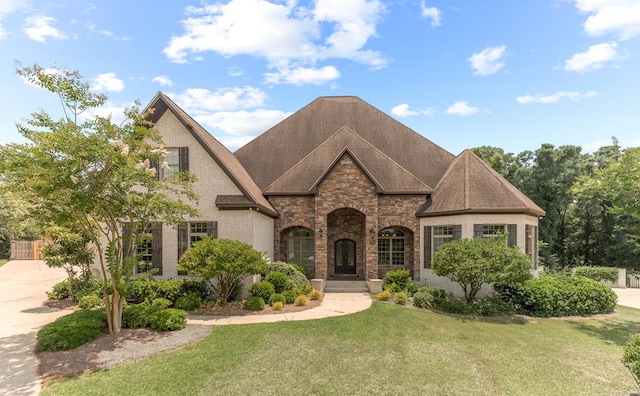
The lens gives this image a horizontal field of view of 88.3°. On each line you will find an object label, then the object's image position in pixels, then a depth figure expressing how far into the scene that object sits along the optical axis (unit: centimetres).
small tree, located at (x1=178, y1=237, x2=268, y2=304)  1208
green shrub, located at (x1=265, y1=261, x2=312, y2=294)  1515
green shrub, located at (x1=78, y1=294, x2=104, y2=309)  1205
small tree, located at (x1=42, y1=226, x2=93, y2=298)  1324
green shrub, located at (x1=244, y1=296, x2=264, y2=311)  1259
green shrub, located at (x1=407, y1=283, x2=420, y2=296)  1529
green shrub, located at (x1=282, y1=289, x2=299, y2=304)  1365
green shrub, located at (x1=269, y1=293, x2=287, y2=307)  1321
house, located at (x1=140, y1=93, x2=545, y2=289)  1492
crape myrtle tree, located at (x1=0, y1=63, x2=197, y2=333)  807
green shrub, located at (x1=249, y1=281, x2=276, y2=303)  1362
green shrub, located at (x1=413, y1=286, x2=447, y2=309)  1332
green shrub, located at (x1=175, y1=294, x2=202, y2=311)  1253
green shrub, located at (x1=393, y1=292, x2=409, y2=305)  1384
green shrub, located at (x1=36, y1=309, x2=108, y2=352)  834
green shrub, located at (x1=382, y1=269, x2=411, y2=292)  1636
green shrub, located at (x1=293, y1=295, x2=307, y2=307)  1322
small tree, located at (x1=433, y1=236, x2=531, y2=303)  1233
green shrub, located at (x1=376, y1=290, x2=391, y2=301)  1431
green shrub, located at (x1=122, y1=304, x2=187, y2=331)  989
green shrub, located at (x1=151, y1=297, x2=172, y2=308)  1230
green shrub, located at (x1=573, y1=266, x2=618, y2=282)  2235
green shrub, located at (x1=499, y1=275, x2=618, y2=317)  1317
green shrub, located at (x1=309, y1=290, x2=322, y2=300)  1440
